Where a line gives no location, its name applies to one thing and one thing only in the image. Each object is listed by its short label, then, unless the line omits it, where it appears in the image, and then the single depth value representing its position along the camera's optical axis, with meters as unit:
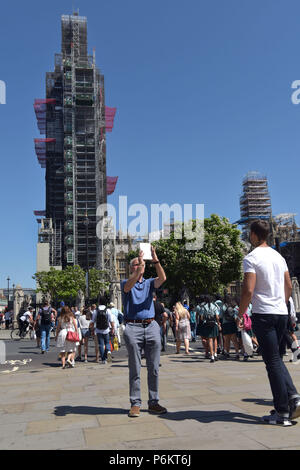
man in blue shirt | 5.14
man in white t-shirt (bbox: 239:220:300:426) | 4.40
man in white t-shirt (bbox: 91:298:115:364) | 11.49
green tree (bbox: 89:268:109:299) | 57.42
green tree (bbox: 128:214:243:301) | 41.47
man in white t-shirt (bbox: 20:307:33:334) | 23.50
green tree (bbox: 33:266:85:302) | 53.28
